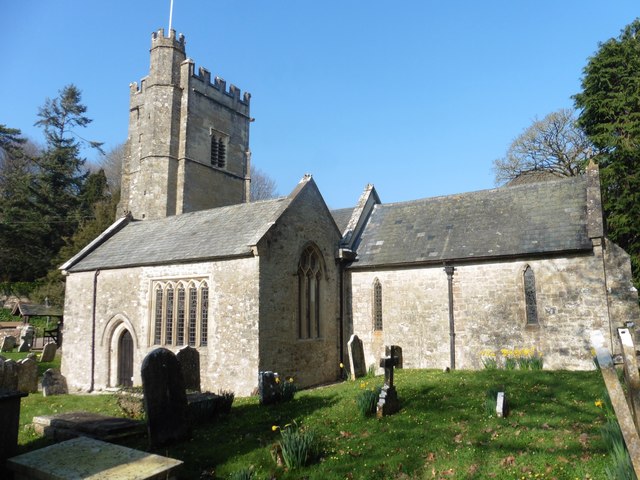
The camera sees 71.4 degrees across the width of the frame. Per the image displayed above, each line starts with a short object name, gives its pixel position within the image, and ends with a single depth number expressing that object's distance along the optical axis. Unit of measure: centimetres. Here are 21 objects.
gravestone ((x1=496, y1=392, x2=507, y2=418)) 831
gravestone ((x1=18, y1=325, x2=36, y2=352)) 2897
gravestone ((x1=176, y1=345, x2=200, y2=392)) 1477
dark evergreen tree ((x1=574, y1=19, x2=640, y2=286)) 2222
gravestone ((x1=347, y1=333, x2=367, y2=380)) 1640
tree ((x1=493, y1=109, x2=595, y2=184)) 3075
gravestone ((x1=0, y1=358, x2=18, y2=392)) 1431
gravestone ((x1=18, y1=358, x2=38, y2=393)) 1609
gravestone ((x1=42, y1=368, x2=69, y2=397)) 1653
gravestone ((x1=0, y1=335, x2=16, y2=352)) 2923
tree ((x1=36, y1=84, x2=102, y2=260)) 4147
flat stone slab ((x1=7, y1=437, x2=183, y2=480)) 518
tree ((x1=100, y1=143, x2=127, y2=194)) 5639
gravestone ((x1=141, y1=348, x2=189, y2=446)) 850
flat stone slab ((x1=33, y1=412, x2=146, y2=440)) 864
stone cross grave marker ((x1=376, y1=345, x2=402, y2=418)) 916
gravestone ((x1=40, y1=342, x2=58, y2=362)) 2499
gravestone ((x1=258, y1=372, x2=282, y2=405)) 1135
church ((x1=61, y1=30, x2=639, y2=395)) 1477
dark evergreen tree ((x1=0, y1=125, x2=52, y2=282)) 3938
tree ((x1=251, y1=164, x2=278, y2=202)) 5609
